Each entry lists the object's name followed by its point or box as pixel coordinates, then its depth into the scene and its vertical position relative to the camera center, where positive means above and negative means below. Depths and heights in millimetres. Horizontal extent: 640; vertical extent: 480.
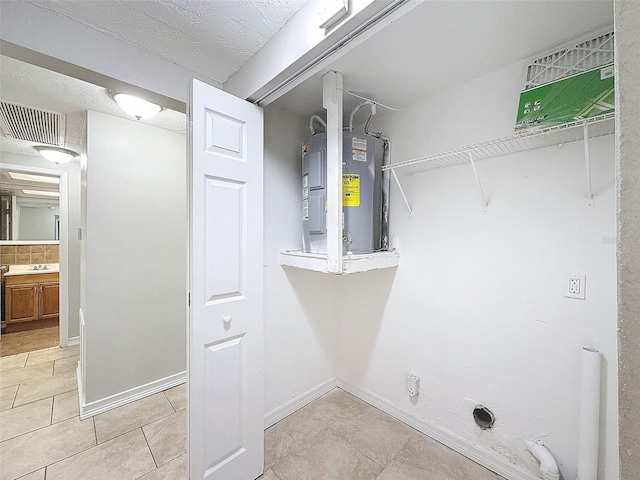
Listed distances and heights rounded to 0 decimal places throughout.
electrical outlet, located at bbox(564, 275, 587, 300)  1292 -212
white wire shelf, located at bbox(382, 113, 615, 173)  1152 +469
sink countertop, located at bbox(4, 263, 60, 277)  3986 -470
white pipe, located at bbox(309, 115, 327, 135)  1866 +782
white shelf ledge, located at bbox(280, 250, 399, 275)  1597 -131
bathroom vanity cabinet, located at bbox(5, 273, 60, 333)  3822 -880
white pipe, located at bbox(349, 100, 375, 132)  1709 +810
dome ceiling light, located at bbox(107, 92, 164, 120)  1814 +878
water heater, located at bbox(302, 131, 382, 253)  1669 +293
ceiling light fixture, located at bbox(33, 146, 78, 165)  2832 +858
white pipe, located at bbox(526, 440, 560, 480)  1300 -1027
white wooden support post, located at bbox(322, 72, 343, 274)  1454 +422
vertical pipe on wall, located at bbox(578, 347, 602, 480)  1212 -754
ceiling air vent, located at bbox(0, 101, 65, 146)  2051 +915
